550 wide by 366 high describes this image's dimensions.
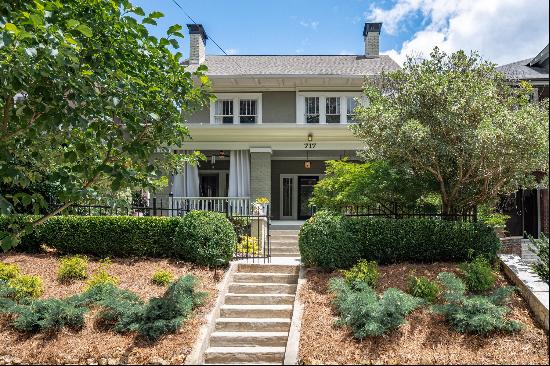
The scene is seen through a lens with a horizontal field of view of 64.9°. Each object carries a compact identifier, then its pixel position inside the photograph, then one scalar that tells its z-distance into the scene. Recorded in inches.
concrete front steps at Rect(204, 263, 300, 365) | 269.3
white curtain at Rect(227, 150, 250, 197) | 667.4
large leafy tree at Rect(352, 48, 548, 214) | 311.6
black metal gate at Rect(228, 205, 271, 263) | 426.9
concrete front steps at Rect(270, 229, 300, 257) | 481.7
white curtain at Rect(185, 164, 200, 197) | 668.7
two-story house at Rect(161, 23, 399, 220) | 649.0
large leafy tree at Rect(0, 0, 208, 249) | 183.3
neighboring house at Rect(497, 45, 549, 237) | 635.6
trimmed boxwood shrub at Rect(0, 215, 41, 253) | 414.0
